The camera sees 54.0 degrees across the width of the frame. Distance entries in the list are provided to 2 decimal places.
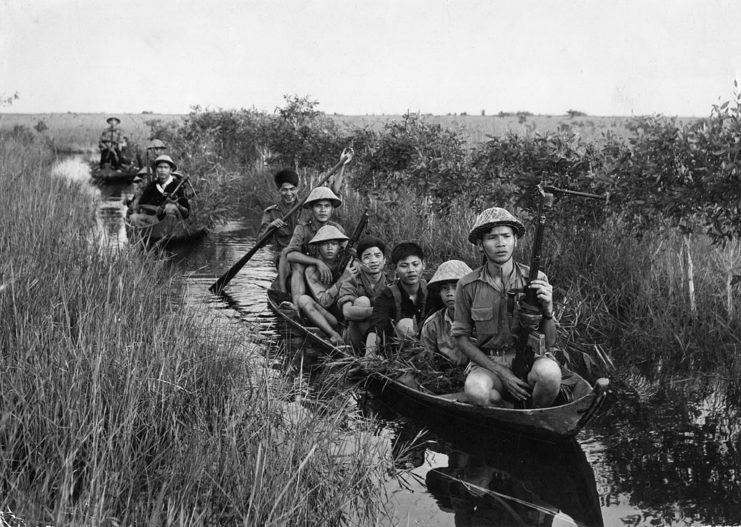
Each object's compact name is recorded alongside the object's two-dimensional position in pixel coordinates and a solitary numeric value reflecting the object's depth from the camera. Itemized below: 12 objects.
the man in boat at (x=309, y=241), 9.61
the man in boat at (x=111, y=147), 27.98
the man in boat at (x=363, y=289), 7.86
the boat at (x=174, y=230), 15.12
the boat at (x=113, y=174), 27.39
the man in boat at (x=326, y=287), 8.82
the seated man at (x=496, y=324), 5.56
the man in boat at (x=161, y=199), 15.39
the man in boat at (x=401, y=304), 7.20
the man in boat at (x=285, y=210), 11.77
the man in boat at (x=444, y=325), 6.62
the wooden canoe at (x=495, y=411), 5.31
